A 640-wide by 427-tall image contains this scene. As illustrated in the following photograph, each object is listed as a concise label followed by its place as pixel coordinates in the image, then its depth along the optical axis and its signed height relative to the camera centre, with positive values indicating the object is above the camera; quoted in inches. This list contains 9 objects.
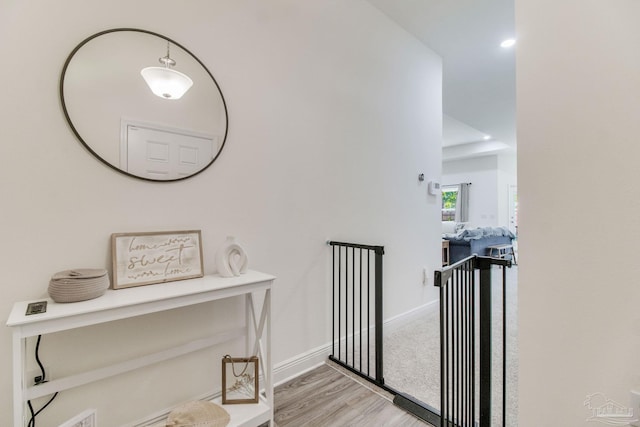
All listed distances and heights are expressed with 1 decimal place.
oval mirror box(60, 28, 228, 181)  49.6 +22.4
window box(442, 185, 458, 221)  364.5 +16.6
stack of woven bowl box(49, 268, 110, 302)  41.6 -11.0
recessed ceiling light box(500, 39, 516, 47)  119.3 +76.9
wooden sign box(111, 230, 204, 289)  51.4 -8.4
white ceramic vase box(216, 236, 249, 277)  58.5 -9.7
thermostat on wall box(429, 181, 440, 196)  126.6 +13.1
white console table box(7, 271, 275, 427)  36.1 -15.5
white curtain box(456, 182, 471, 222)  343.9 +16.5
